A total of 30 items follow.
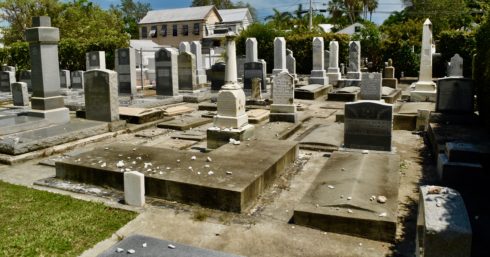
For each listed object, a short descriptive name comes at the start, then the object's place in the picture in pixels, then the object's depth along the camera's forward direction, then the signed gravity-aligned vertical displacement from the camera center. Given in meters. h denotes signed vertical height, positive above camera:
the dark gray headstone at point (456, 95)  10.91 -0.55
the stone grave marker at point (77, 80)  21.59 -0.05
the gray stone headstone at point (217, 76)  19.80 +0.05
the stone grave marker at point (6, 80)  20.38 -0.01
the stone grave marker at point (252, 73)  19.73 +0.17
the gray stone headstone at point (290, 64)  24.36 +0.72
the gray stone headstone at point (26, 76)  20.05 +0.17
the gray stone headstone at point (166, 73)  17.67 +0.21
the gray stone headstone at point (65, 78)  22.03 +0.05
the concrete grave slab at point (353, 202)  5.07 -1.66
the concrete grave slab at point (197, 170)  6.00 -1.49
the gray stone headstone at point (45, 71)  10.82 +0.22
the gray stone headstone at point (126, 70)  18.22 +0.37
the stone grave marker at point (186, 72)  18.70 +0.25
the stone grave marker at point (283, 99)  12.09 -0.66
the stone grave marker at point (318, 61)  22.44 +0.80
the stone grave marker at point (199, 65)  24.22 +0.73
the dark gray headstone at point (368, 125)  8.56 -1.03
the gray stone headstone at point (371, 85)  13.91 -0.33
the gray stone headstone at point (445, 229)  3.16 -1.18
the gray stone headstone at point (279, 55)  22.09 +1.13
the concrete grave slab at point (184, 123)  11.78 -1.31
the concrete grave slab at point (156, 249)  4.05 -1.69
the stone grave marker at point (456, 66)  19.53 +0.38
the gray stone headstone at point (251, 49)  23.44 +1.55
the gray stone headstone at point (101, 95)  11.16 -0.45
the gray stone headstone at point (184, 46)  23.89 +1.80
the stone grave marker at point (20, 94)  14.77 -0.51
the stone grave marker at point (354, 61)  22.92 +0.80
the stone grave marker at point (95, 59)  17.36 +0.81
